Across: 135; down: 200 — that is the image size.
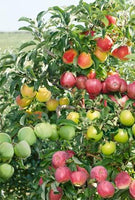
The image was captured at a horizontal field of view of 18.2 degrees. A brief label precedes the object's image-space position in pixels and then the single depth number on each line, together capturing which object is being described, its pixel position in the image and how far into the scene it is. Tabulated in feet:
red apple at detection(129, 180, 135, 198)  7.85
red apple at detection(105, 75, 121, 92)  8.06
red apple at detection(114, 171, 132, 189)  7.86
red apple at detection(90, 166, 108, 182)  7.82
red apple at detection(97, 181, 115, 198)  7.75
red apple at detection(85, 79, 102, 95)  8.28
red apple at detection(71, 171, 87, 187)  7.64
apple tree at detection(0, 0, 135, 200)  7.95
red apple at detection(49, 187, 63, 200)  8.33
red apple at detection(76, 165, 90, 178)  7.96
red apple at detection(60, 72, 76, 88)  8.52
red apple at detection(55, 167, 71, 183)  7.65
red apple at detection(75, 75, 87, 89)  8.69
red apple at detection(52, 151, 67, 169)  7.84
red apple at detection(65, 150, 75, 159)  8.04
